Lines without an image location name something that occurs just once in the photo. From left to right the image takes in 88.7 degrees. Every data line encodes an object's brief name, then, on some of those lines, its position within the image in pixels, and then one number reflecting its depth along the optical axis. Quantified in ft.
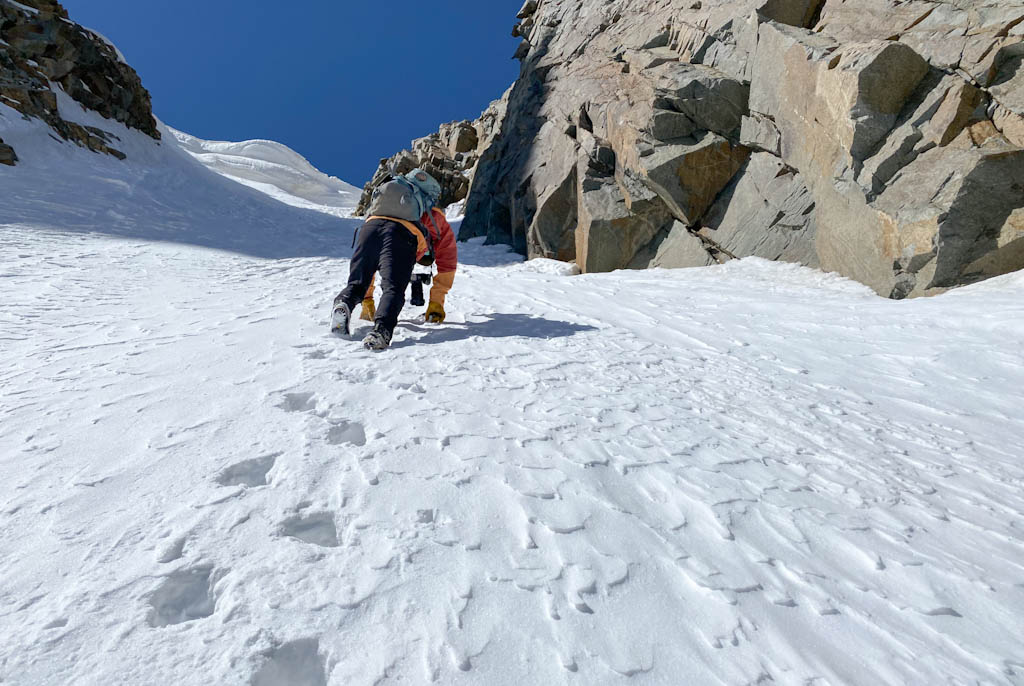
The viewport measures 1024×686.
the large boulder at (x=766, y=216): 31.81
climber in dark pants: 17.13
